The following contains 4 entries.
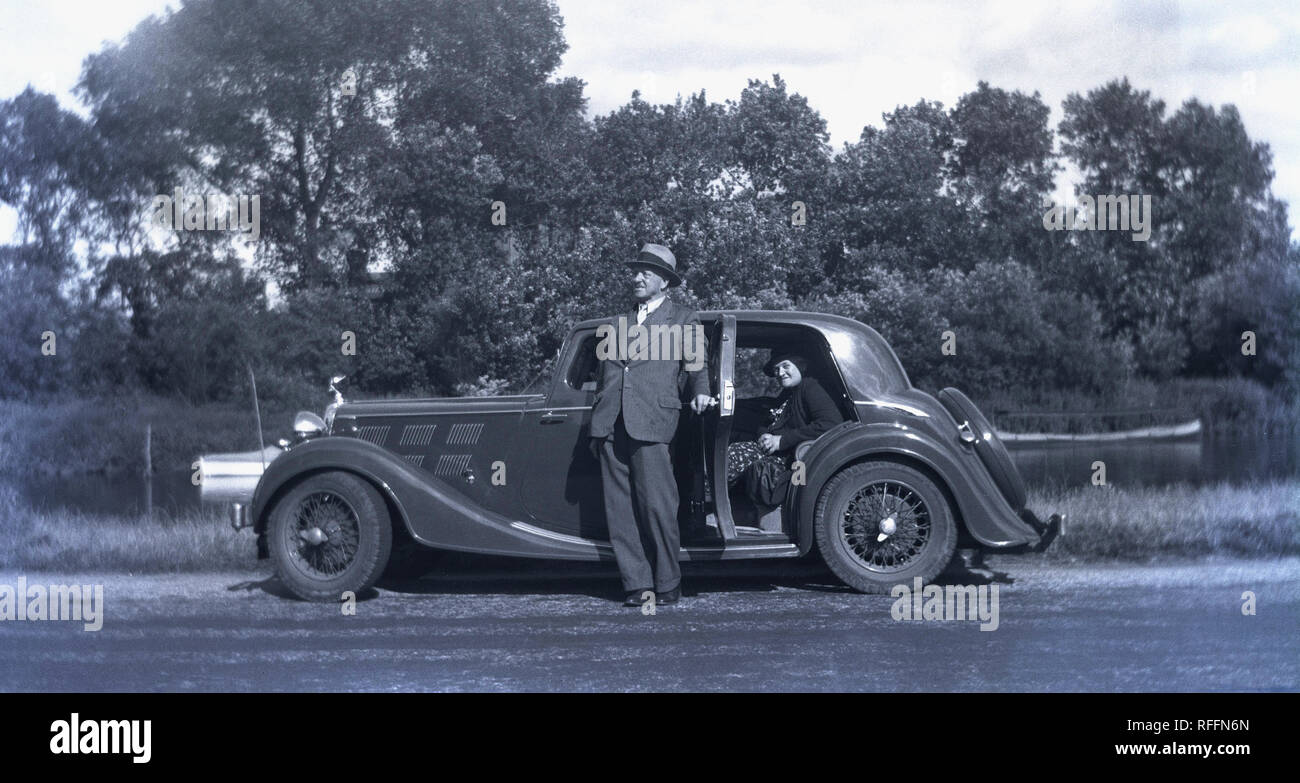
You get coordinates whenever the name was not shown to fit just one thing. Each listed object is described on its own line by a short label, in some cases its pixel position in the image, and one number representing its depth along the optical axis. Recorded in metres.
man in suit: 7.15
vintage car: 7.35
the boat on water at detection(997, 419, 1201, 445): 12.34
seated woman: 7.73
